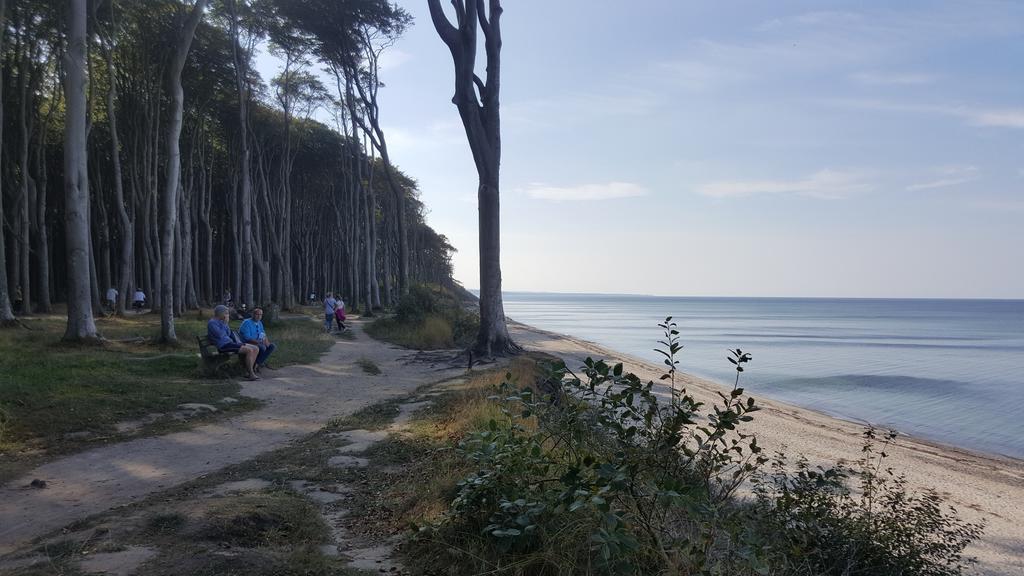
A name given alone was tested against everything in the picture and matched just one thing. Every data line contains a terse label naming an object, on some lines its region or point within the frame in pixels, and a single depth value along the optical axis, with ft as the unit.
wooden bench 37.88
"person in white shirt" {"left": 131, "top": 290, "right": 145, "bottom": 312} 97.96
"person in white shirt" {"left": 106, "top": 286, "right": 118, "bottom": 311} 87.41
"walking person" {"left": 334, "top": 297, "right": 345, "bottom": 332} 77.30
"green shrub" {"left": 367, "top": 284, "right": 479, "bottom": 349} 66.39
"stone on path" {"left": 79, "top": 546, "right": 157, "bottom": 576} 11.05
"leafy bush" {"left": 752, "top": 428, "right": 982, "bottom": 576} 14.43
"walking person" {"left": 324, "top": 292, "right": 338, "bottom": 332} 75.41
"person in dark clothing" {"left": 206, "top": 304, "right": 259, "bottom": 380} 38.14
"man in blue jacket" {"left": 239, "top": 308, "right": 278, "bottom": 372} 39.91
